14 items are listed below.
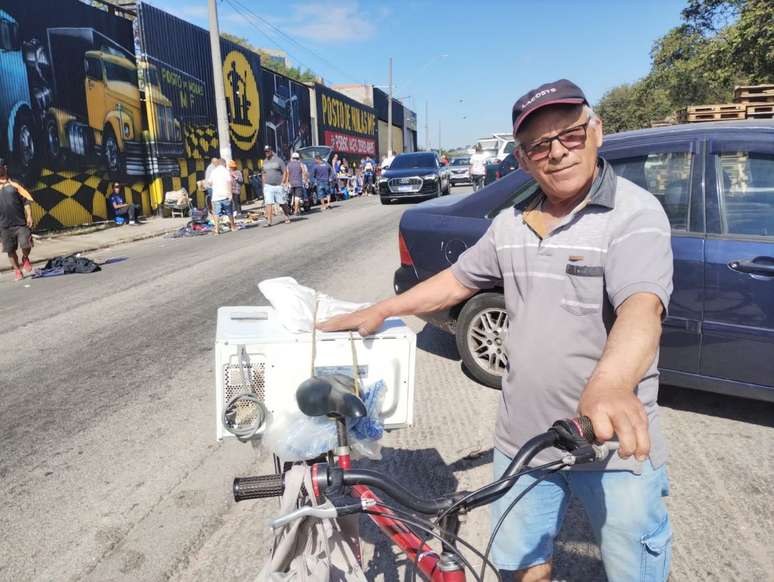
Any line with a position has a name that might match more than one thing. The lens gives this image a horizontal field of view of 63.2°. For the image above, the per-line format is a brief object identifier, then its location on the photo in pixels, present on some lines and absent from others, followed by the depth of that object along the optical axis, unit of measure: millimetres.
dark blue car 3471
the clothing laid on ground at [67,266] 10781
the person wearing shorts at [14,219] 10250
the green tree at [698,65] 18047
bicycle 1307
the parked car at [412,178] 21844
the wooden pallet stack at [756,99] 7039
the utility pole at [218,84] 18594
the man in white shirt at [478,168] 23391
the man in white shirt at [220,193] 15767
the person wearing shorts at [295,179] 18562
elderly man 1617
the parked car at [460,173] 34781
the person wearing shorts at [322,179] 22656
